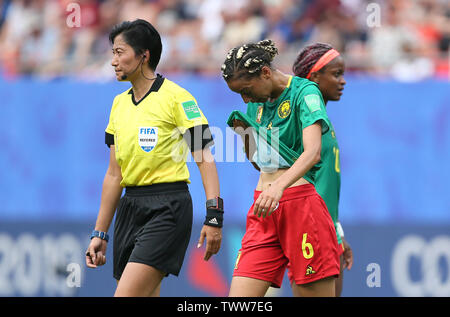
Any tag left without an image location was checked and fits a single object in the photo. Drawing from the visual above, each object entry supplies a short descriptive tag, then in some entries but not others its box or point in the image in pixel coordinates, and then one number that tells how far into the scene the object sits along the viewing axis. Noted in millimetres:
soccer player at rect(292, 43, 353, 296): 12695
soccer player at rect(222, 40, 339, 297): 10883
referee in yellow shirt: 10875
